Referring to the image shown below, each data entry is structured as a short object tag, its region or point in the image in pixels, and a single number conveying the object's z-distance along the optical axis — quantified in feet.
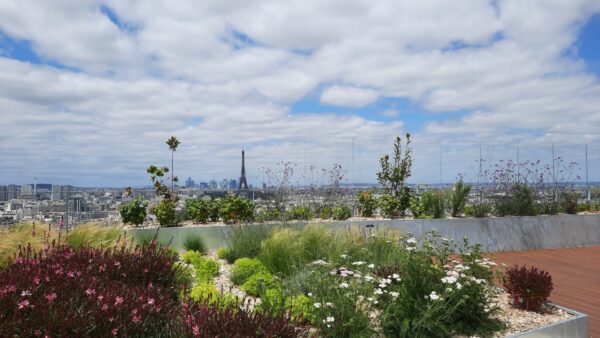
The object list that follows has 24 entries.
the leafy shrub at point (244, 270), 19.60
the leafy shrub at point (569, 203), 44.96
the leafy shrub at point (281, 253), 21.48
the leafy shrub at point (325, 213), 39.88
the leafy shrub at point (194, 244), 28.30
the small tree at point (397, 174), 42.04
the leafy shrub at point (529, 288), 18.11
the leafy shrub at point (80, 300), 9.14
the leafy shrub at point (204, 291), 14.75
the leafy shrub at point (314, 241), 22.64
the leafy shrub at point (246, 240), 24.44
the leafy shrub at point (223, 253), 24.99
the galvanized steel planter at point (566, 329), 15.89
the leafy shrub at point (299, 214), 37.62
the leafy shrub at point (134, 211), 33.04
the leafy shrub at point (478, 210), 40.86
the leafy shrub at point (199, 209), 34.60
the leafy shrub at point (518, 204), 41.78
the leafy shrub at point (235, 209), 34.58
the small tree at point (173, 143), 38.58
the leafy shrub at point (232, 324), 9.20
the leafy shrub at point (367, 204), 40.16
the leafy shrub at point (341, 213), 38.88
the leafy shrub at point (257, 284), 17.23
